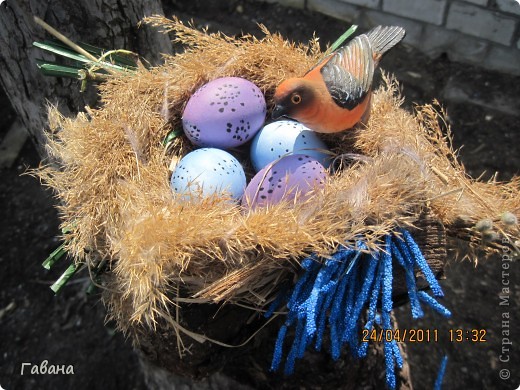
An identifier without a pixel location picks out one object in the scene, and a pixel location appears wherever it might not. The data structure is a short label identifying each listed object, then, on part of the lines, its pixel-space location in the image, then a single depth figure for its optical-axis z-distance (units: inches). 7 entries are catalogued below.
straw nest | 8.3
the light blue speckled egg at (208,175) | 10.0
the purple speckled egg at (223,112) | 10.8
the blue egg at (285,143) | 10.9
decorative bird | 9.8
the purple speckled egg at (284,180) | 9.8
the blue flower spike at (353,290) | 8.5
